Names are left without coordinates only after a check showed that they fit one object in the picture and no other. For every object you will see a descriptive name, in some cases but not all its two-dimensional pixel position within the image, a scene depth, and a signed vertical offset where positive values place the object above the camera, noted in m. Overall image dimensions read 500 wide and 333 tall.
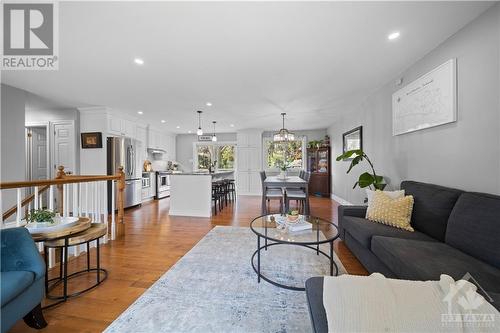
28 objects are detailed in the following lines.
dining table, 4.11 -0.44
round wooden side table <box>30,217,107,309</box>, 1.54 -0.62
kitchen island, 4.37 -0.66
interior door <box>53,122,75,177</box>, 4.62 +0.51
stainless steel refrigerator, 4.67 +0.07
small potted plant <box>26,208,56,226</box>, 1.64 -0.44
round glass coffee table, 1.81 -0.71
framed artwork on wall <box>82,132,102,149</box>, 4.58 +0.62
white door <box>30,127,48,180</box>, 4.84 +0.34
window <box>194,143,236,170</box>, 7.89 +0.41
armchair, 1.12 -0.70
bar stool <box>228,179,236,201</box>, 6.10 -0.87
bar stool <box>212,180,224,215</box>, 4.84 -0.69
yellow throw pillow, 2.13 -0.54
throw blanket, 0.67 -0.54
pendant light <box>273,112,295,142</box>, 4.79 +0.71
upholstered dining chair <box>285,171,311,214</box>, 4.07 -0.66
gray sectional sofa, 1.27 -0.69
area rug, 1.39 -1.15
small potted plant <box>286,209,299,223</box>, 2.14 -0.59
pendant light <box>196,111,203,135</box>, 4.73 +1.33
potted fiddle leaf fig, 2.90 -0.25
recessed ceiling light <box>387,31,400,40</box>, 1.96 +1.33
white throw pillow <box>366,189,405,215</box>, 2.32 -0.37
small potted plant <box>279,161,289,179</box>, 4.95 -0.21
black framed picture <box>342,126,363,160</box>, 4.27 +0.61
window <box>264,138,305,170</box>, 7.52 +0.41
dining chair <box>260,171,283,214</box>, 4.29 -0.67
